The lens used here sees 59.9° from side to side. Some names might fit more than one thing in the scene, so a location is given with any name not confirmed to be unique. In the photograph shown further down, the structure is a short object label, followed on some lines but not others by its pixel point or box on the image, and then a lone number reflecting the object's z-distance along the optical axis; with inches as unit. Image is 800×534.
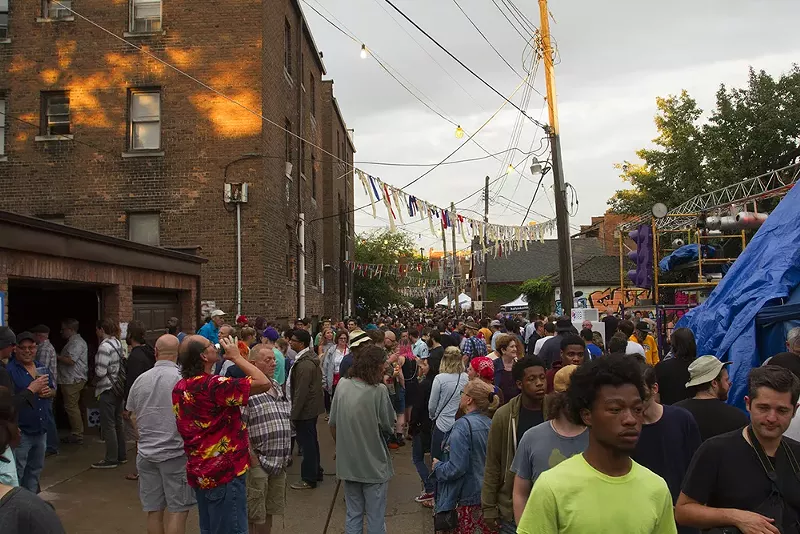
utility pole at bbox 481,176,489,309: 1413.6
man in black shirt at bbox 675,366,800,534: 126.8
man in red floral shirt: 191.8
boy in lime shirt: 93.4
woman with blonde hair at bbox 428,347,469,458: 266.4
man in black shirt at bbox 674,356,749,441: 172.9
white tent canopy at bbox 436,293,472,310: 1737.5
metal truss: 652.0
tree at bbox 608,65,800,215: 1194.0
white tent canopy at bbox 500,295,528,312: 1432.1
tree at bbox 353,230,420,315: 1745.8
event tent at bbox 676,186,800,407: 335.0
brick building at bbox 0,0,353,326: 710.5
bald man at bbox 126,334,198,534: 223.1
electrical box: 698.8
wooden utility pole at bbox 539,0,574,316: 649.6
